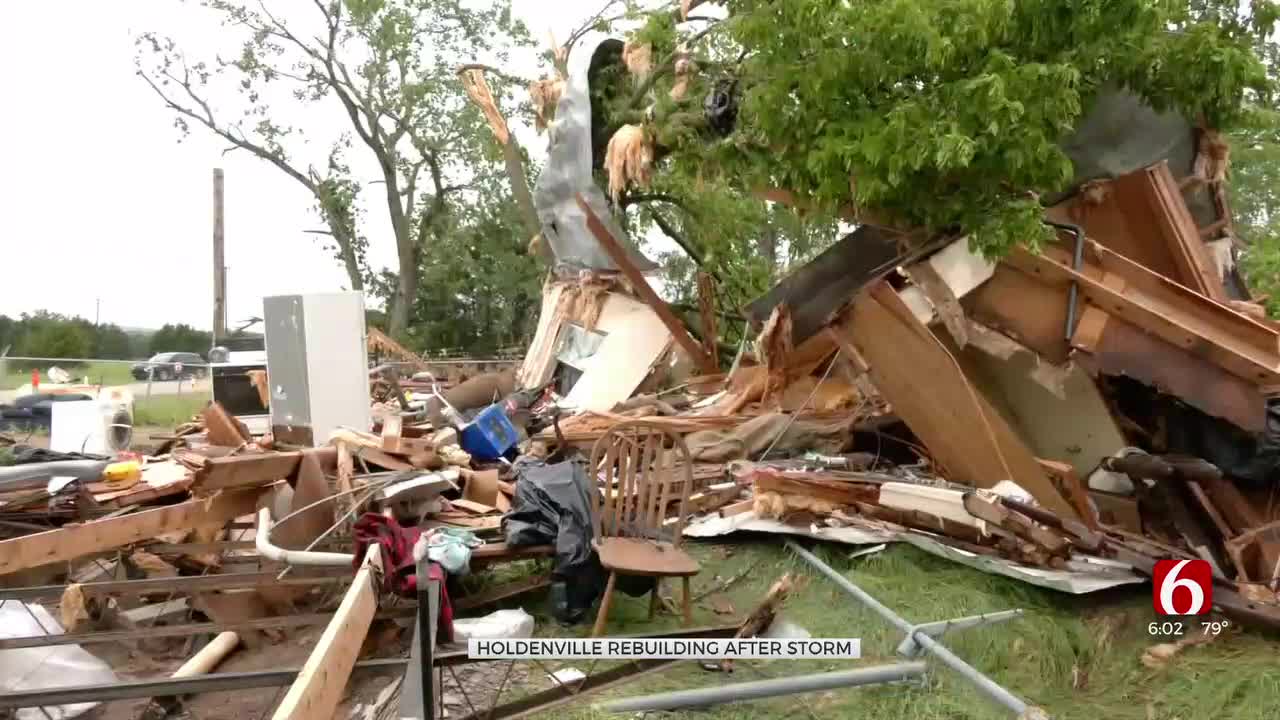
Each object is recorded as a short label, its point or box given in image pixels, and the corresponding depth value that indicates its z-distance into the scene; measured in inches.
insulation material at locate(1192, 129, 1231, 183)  260.2
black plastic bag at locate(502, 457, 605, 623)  173.9
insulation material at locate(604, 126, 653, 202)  291.3
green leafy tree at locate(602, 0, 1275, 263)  197.2
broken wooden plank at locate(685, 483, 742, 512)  236.2
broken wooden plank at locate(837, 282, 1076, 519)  216.1
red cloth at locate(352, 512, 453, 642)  163.0
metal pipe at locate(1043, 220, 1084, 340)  217.0
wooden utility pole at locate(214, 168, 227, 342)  676.1
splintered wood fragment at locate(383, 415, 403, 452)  229.4
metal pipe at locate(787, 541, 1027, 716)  129.2
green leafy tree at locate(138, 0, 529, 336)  854.5
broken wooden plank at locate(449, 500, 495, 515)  217.5
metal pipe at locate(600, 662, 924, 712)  126.6
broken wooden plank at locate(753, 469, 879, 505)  217.8
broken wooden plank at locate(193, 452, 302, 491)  191.8
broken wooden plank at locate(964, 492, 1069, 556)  177.9
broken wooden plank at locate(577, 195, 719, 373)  361.7
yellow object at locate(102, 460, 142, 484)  220.4
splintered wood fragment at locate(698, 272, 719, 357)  378.9
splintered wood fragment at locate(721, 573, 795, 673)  151.1
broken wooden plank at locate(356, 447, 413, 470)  221.6
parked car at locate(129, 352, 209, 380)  653.5
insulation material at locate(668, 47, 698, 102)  288.2
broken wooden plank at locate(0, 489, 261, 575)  163.2
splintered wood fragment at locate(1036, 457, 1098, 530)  211.8
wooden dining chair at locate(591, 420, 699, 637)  165.6
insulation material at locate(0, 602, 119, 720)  163.6
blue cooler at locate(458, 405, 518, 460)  278.8
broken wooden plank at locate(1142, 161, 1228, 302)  244.8
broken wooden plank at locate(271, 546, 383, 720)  77.9
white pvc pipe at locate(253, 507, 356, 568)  159.9
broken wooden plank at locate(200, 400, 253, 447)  287.9
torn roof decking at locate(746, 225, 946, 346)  277.1
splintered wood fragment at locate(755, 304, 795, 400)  289.4
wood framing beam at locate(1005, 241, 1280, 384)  203.0
